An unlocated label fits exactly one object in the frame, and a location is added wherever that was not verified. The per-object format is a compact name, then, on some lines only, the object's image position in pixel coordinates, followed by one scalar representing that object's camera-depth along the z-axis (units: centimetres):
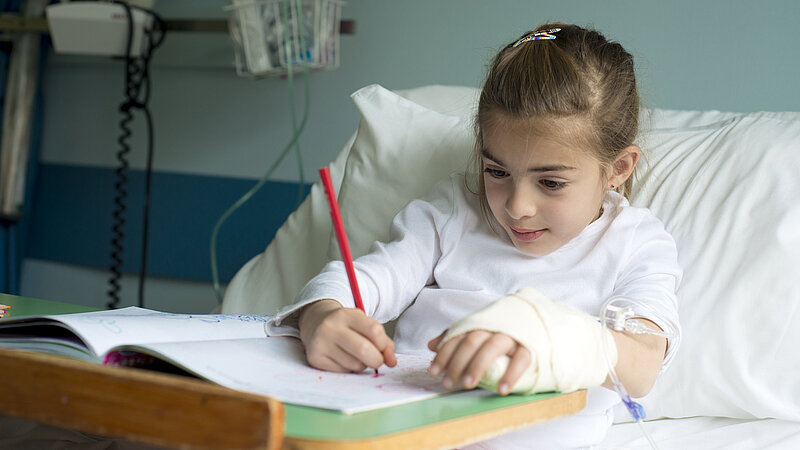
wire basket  173
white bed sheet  101
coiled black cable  207
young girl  84
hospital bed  101
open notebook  60
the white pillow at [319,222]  132
